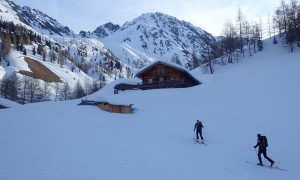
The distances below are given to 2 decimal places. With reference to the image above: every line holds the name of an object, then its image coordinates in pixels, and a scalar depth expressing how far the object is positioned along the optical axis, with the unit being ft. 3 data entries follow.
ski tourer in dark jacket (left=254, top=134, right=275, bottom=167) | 38.64
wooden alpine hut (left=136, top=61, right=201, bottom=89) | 121.70
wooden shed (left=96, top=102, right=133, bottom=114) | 84.36
